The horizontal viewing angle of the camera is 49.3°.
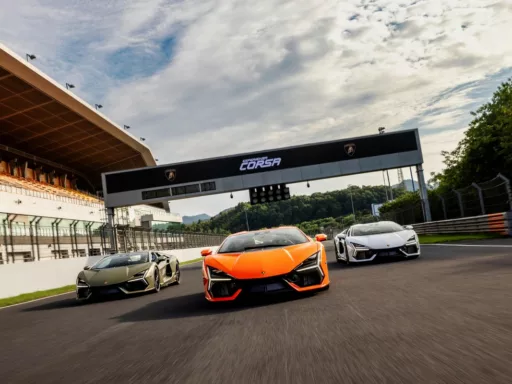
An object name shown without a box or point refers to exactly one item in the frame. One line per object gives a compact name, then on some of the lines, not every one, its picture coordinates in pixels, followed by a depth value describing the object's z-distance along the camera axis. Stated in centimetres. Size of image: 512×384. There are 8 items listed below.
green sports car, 1145
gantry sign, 3719
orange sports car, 748
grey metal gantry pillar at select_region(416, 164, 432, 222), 3422
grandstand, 2289
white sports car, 1301
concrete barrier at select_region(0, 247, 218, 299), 1722
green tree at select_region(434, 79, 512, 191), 3288
